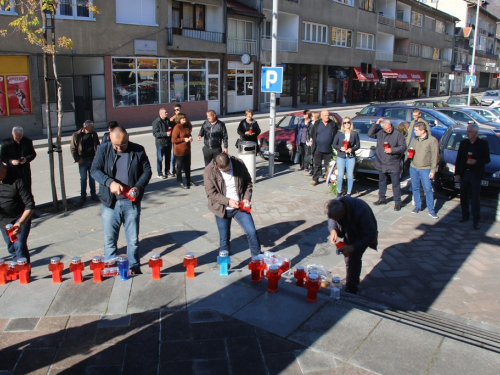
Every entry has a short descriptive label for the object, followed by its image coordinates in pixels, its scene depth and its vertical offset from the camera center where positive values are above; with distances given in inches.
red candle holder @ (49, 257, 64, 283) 207.3 -75.2
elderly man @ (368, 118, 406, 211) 378.0 -45.8
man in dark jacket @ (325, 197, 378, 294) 200.8 -54.6
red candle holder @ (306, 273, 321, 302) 190.0 -74.0
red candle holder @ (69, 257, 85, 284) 206.2 -74.8
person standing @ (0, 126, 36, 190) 311.7 -39.7
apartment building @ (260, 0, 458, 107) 1417.3 +161.9
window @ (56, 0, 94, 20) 798.8 +128.7
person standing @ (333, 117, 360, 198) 402.0 -44.2
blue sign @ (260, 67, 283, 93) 458.9 +13.3
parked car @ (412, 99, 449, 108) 899.5 -14.8
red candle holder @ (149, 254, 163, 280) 210.8 -73.8
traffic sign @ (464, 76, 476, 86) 1204.5 +38.7
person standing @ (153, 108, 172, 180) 452.8 -43.0
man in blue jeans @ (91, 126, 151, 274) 221.1 -41.4
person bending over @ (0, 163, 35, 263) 222.7 -51.3
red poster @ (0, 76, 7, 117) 746.8 -15.9
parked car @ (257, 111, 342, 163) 550.9 -53.0
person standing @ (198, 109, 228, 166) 419.8 -36.3
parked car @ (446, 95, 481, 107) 1235.4 -11.5
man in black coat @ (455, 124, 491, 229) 339.6 -47.0
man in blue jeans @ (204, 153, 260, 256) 241.4 -50.3
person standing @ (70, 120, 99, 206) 364.8 -43.5
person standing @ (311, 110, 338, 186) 437.7 -42.5
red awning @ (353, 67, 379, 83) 1738.9 +67.4
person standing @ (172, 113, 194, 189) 425.1 -45.2
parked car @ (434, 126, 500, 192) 430.3 -55.5
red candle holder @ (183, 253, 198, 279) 214.1 -74.4
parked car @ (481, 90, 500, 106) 1523.1 +0.1
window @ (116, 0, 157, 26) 889.5 +146.1
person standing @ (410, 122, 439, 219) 360.8 -49.2
